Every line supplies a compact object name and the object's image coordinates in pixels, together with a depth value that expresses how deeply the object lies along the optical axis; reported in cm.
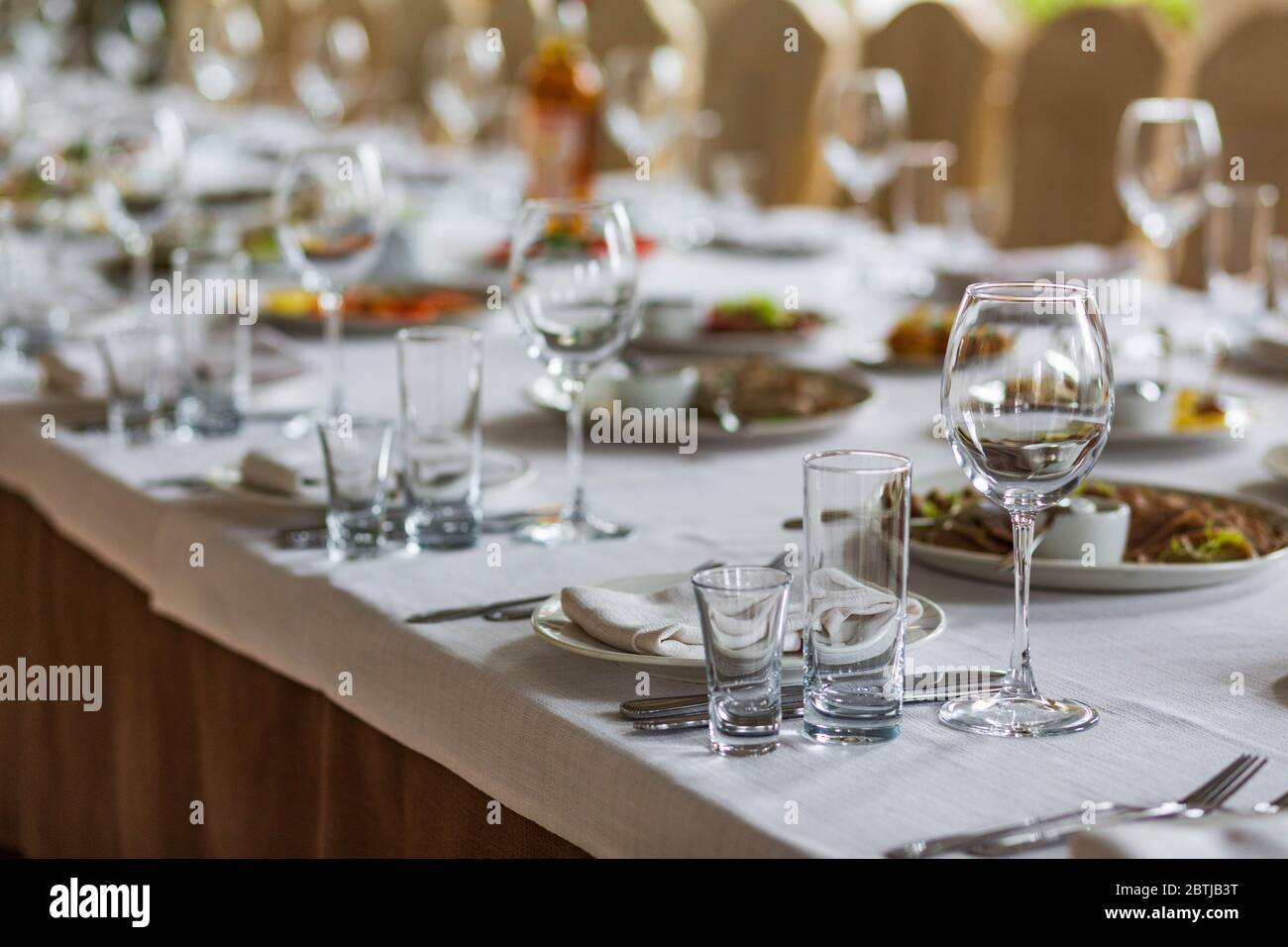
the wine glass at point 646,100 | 284
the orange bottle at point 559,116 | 265
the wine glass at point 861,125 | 250
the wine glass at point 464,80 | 354
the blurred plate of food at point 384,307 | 198
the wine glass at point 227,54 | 461
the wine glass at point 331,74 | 355
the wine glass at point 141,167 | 192
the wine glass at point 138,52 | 500
